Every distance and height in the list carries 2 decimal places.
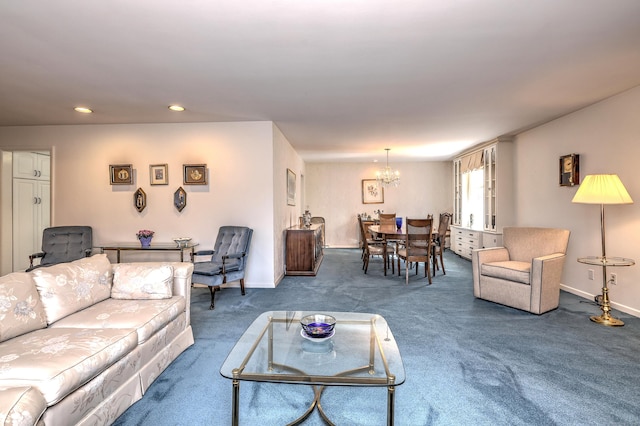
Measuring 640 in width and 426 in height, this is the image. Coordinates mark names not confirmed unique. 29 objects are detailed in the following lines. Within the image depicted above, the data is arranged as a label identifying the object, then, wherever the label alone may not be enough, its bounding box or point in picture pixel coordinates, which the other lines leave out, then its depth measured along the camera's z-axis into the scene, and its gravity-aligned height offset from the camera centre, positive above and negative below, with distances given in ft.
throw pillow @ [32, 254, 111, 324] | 6.66 -1.65
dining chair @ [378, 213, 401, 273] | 22.91 -0.56
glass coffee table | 4.79 -2.52
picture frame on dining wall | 29.09 +1.86
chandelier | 24.49 +2.86
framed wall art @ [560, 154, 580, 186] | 13.21 +1.81
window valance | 20.92 +3.53
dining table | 16.48 -1.18
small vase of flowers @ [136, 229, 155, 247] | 14.02 -1.08
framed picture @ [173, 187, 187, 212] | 14.96 +0.63
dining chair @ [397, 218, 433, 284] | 15.60 -1.43
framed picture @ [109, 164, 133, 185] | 14.98 +1.85
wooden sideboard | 17.46 -2.17
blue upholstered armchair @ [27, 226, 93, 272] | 13.19 -1.35
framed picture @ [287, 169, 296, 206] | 19.31 +1.56
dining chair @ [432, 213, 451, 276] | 17.16 -1.26
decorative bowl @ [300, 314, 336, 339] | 6.29 -2.31
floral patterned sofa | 4.48 -2.23
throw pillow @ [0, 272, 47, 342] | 5.70 -1.77
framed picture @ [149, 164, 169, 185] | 15.01 +1.80
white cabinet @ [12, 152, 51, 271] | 16.28 +0.47
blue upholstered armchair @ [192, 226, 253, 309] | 11.94 -1.99
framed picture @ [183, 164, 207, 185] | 14.84 +1.79
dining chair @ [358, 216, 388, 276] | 17.74 -2.21
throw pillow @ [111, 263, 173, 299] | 8.13 -1.81
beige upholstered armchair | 10.93 -2.06
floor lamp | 10.06 +0.49
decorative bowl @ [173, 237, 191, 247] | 13.67 -1.25
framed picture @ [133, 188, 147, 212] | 15.08 +0.63
